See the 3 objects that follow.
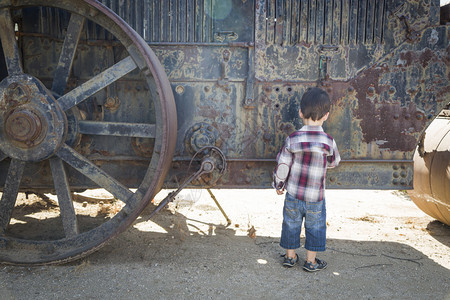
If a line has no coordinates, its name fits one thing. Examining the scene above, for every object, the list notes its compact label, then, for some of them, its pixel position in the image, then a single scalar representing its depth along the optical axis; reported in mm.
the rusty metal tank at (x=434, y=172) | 3504
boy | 2668
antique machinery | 3045
